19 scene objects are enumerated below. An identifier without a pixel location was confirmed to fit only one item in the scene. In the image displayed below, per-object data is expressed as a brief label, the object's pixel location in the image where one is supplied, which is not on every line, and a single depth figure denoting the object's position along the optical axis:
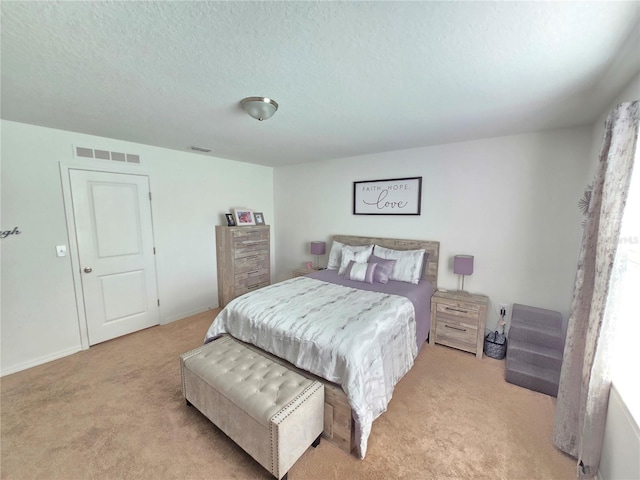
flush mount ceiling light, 1.80
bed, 1.61
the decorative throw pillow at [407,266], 3.04
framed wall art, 3.34
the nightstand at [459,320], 2.65
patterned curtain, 1.28
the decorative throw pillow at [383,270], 3.00
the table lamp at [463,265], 2.81
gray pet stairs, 2.14
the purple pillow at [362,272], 3.04
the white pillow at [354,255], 3.39
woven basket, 2.64
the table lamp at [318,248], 4.07
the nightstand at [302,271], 4.05
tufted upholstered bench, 1.38
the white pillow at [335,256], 3.73
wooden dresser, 3.87
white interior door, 2.78
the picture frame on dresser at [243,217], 4.04
